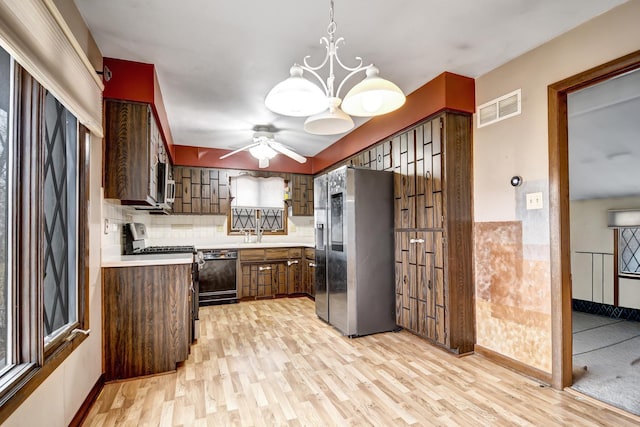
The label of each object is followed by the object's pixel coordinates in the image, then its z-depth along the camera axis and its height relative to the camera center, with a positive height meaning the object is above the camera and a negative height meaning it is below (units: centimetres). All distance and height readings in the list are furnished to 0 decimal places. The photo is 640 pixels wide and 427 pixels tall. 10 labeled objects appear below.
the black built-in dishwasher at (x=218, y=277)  480 -92
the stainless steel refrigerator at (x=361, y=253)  338 -40
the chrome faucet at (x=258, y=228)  577 -20
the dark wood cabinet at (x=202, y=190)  516 +47
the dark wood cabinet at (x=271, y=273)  504 -92
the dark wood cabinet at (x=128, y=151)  249 +54
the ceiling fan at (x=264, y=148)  396 +90
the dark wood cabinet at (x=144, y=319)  238 -79
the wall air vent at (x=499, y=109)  258 +92
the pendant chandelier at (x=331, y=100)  150 +59
